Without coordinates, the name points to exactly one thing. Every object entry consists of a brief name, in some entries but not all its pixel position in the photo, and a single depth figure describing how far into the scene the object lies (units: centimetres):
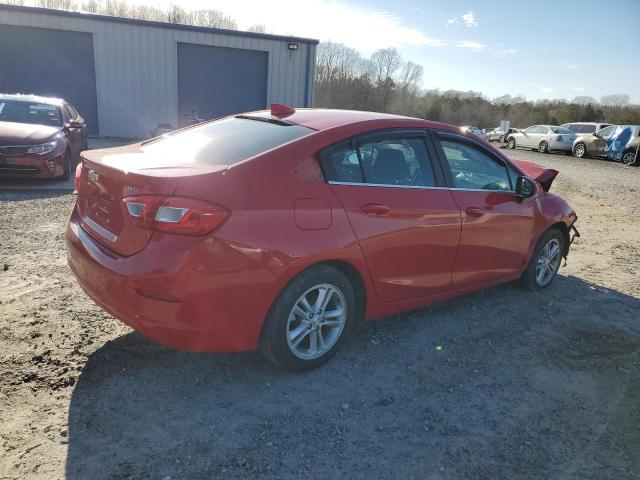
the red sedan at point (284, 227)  256
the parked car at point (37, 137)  796
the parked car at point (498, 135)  3403
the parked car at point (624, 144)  2153
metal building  1661
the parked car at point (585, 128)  2500
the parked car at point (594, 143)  2342
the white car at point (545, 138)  2520
